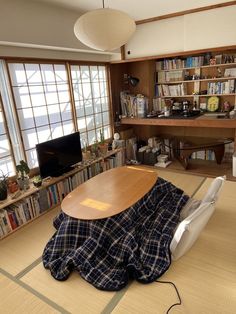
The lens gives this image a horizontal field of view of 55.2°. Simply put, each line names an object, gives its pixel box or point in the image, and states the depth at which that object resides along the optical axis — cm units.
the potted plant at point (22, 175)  271
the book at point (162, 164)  428
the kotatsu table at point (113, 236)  188
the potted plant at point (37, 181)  280
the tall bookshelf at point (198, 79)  378
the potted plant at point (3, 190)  250
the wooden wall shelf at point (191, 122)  342
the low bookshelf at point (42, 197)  255
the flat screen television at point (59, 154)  289
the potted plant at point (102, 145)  390
